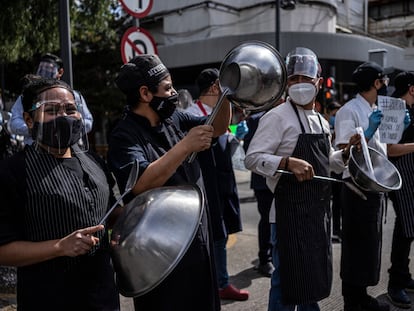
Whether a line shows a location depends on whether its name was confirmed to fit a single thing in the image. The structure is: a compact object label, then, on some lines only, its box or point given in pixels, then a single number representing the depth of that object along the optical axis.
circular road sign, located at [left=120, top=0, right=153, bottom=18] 4.81
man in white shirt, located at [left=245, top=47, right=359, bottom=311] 2.63
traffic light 12.73
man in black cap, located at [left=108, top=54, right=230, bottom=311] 1.89
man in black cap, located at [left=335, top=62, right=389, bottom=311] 3.21
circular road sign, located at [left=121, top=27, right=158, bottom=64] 4.84
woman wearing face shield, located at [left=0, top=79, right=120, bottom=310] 1.69
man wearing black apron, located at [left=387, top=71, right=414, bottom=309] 3.72
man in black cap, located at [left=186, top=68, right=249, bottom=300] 3.66
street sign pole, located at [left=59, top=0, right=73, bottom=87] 4.46
